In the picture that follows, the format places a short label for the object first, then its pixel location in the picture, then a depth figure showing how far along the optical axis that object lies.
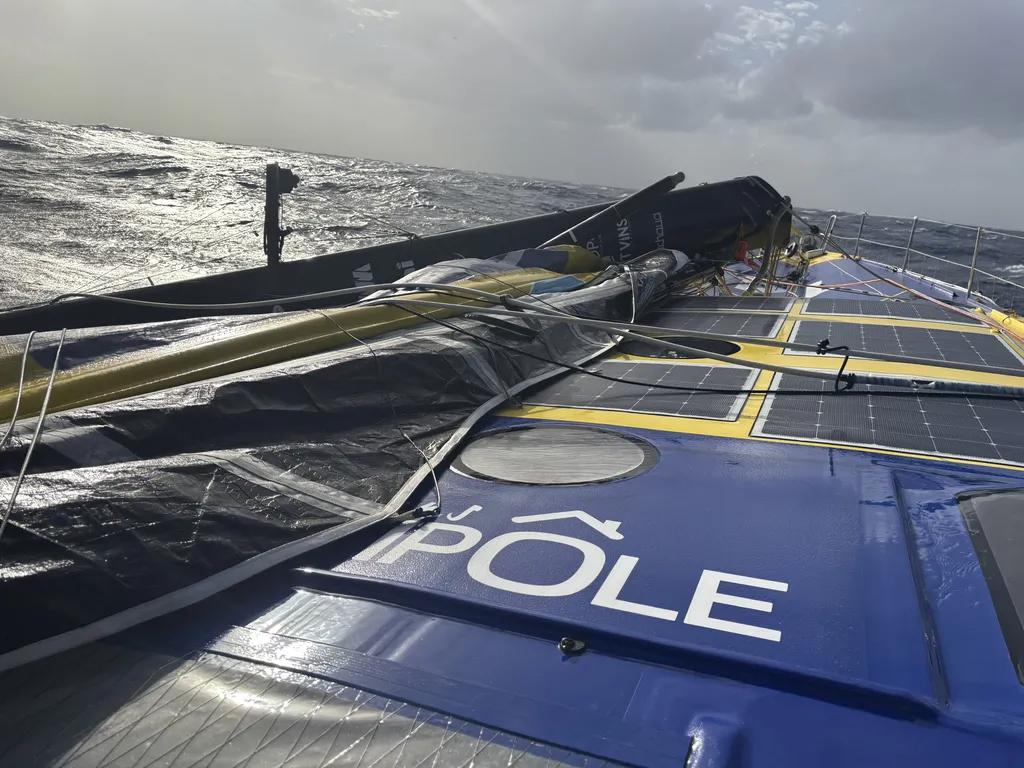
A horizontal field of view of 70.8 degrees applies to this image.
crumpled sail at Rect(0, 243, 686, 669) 1.78
